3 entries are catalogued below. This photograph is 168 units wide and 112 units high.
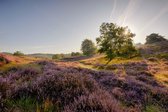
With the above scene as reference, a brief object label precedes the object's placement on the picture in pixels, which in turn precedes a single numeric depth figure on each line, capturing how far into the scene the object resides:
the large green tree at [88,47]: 44.89
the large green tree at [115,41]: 17.35
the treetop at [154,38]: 50.13
